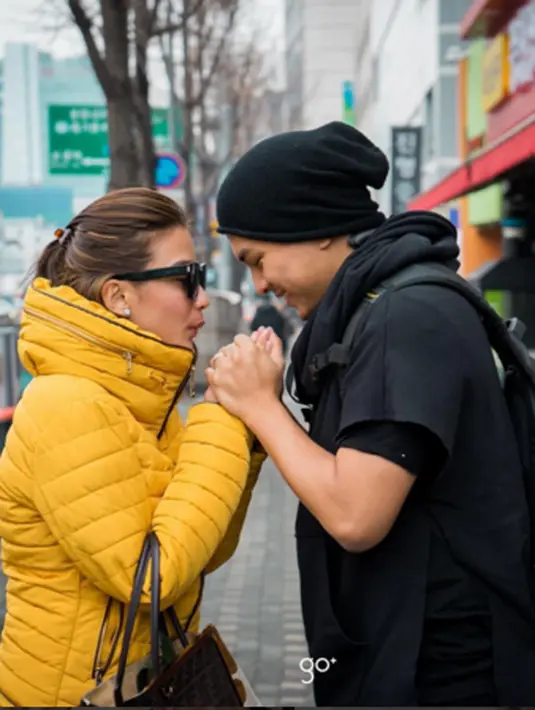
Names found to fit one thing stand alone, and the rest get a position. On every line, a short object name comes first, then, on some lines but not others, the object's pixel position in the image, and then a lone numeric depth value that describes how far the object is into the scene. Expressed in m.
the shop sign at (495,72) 15.94
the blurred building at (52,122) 17.30
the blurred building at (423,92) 24.64
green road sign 17.03
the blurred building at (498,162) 14.06
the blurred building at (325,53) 84.69
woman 1.79
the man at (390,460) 1.67
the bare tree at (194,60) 20.88
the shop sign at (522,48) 14.03
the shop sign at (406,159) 26.05
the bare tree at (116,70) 10.66
